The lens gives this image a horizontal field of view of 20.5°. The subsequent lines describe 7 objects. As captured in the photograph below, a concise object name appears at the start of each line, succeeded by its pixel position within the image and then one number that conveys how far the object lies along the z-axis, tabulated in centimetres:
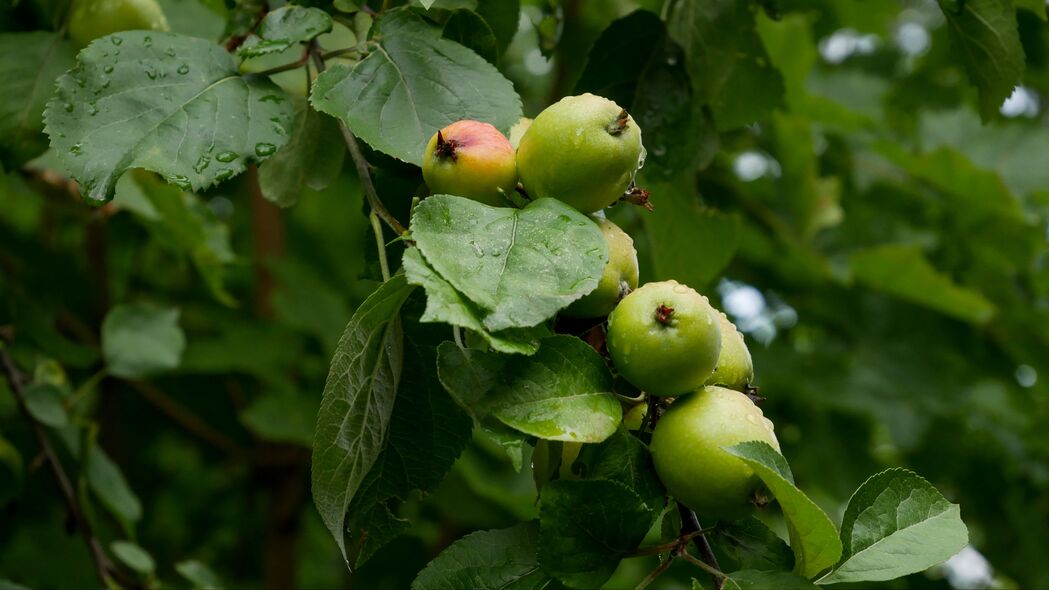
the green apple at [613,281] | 111
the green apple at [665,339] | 108
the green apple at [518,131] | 117
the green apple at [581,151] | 110
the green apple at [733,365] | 113
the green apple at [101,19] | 128
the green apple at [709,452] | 108
